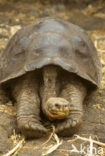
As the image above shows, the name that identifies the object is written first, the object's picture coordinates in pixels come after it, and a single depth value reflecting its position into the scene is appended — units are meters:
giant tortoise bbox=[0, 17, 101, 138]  6.87
